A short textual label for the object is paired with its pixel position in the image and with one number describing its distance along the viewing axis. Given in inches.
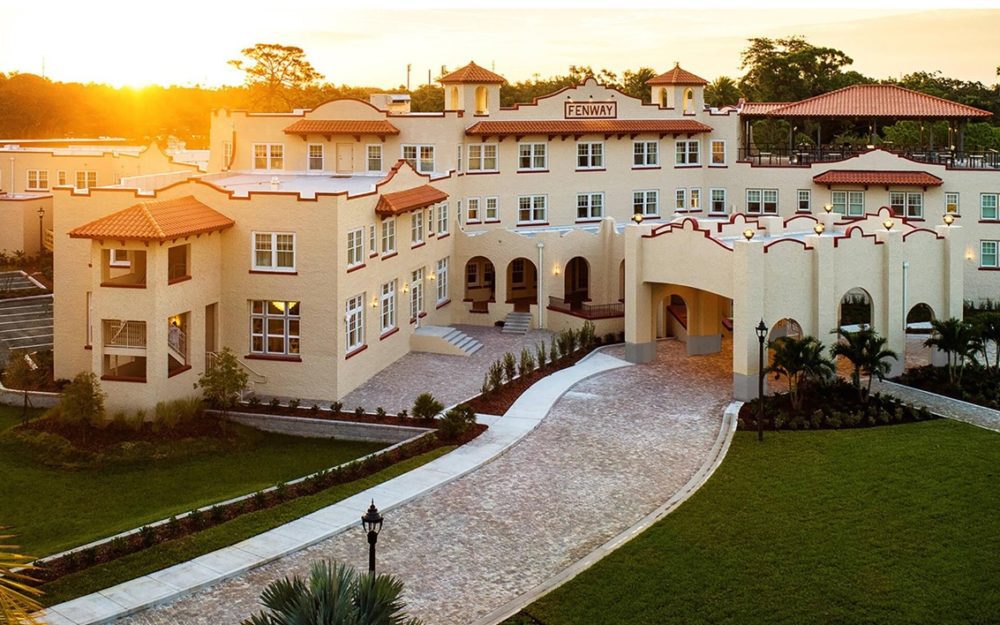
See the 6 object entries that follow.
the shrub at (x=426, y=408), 1243.2
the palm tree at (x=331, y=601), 482.0
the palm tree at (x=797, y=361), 1268.5
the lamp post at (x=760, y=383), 1145.9
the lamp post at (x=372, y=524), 651.5
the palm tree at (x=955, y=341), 1390.3
